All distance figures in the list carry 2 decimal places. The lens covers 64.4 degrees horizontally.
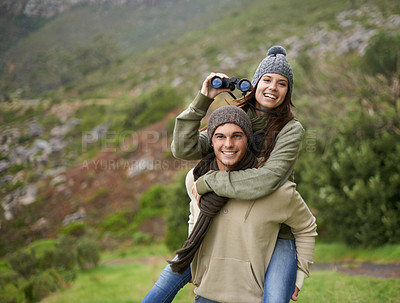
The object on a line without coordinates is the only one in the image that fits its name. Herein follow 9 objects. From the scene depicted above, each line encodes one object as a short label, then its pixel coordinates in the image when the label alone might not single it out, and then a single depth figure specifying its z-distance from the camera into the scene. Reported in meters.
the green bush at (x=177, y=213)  11.10
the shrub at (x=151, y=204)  18.31
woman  1.77
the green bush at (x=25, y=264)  10.72
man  1.83
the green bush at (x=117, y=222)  18.49
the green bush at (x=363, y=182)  8.91
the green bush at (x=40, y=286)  8.70
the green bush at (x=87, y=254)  12.11
